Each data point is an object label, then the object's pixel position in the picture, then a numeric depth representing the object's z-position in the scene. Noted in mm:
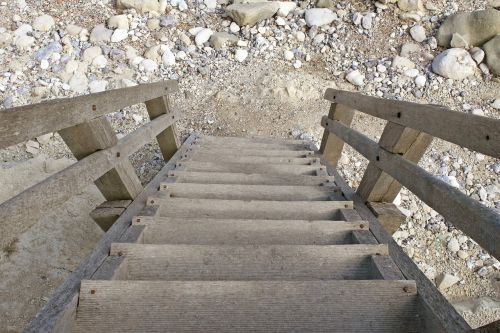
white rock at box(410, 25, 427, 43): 7416
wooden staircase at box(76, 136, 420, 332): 1258
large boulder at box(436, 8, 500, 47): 6801
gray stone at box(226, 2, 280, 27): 7574
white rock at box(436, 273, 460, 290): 4262
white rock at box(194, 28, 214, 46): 7699
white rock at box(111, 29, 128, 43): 7535
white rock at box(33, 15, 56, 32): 7574
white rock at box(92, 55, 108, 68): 7164
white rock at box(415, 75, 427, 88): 6746
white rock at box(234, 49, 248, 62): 7484
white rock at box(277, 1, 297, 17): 7887
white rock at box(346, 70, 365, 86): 6949
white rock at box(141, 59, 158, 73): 7219
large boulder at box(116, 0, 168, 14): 7934
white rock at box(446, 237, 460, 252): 4594
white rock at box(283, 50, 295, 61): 7492
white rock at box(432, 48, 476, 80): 6723
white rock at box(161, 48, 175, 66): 7344
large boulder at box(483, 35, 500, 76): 6645
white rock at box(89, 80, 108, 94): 6773
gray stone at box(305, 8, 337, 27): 7777
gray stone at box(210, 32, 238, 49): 7566
